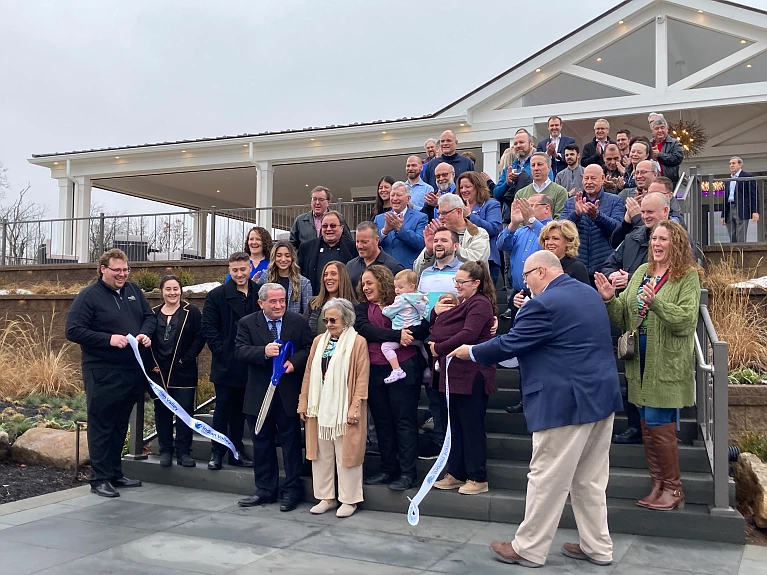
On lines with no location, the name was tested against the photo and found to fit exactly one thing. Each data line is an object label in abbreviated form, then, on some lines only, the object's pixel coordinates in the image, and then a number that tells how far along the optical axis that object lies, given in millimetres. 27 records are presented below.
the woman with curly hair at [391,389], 5953
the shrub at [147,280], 13852
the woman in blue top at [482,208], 7458
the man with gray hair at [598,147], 9852
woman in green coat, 5016
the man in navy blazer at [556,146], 9977
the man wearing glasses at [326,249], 7363
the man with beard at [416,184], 8891
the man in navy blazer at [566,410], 4484
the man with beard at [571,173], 8867
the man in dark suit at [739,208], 10312
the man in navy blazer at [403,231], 7633
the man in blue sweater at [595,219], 7258
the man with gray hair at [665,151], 8852
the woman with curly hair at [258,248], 7457
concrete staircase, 5121
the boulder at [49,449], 7629
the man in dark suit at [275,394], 6203
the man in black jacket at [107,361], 6484
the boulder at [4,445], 7828
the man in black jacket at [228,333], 6848
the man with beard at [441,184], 8492
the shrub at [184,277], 13956
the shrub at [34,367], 11141
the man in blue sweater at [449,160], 9367
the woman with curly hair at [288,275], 6867
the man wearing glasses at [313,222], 7988
